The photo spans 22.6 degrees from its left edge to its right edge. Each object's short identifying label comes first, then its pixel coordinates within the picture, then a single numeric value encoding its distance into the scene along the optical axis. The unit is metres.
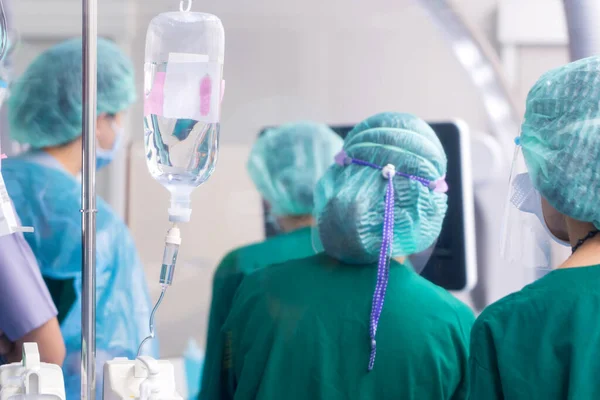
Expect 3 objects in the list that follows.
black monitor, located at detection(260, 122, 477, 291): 2.69
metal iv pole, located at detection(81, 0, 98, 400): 2.02
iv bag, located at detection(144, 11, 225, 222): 2.09
